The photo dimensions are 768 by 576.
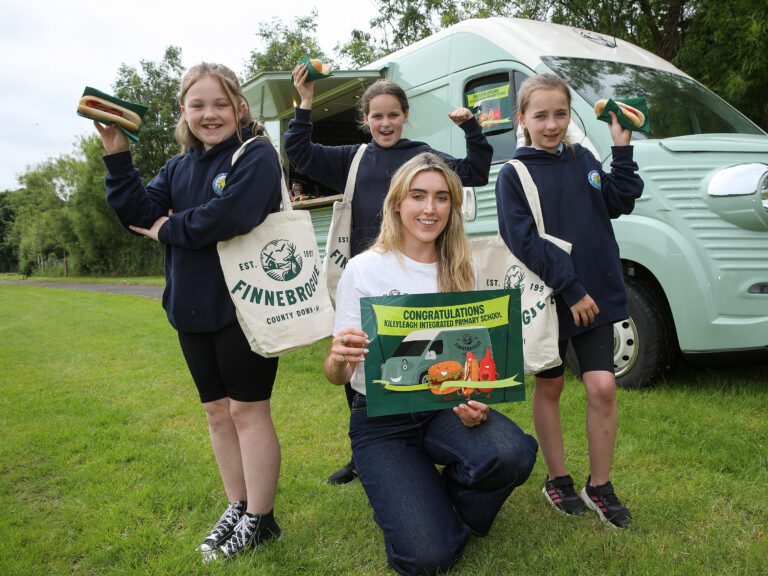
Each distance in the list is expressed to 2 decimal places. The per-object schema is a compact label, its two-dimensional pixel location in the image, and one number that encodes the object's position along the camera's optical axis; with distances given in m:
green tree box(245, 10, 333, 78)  25.92
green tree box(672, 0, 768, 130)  7.54
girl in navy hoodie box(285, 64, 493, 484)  2.88
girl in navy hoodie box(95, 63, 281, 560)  2.20
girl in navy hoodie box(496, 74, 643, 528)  2.47
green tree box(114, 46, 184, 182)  28.73
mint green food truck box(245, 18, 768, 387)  3.50
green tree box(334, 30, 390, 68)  20.40
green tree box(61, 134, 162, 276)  32.44
